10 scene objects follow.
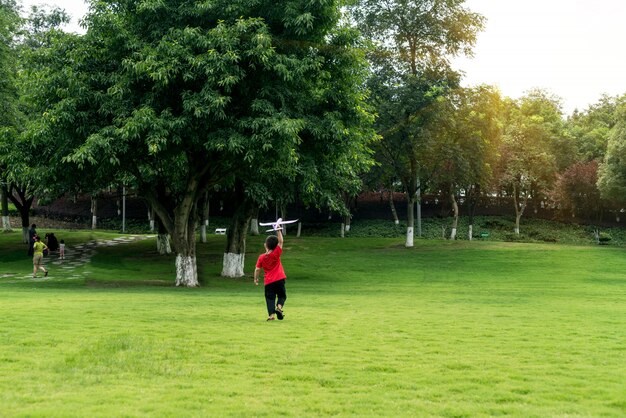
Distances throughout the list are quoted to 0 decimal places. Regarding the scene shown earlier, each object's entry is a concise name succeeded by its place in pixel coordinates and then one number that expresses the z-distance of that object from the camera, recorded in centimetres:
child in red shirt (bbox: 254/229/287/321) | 1456
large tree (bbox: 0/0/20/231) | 3478
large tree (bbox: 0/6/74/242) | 2655
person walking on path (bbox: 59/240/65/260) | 4031
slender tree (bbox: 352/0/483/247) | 4375
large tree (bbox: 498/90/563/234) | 6412
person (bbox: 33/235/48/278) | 3034
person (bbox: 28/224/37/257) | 3898
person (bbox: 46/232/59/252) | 4313
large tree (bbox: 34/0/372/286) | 2372
